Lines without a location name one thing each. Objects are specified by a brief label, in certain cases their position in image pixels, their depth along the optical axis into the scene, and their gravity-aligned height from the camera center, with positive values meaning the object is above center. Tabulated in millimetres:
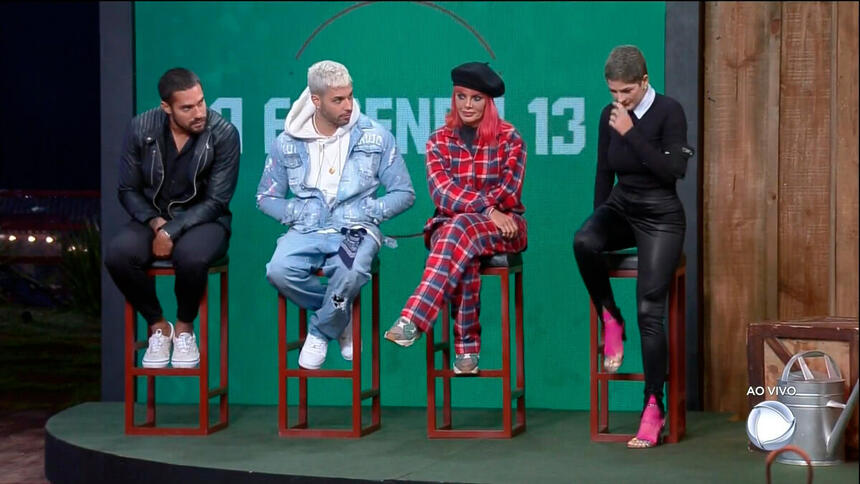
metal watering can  9062 -633
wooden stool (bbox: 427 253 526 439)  9875 -541
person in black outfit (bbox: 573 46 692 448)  9477 +54
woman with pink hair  9836 +154
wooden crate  9289 -419
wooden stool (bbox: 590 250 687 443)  9805 -493
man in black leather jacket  10172 +91
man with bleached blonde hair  9992 +105
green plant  12930 -193
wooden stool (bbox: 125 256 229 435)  10250 -552
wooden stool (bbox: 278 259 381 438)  10039 -563
